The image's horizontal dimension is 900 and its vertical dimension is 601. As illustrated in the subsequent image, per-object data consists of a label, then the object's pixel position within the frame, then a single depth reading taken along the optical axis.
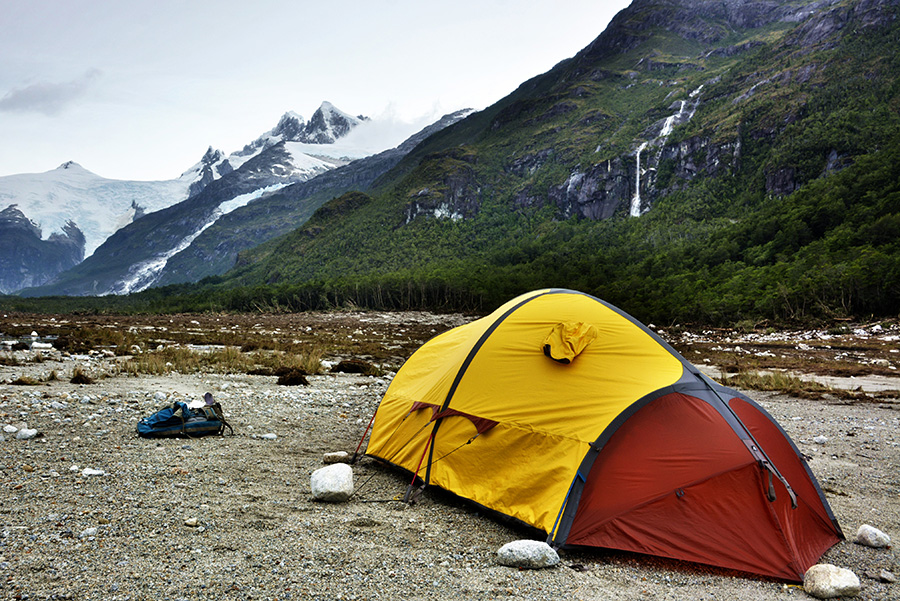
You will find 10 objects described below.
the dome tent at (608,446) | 4.66
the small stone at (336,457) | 7.31
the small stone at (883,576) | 4.18
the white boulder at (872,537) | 4.80
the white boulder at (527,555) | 4.31
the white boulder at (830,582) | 3.91
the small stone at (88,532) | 4.18
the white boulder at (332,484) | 5.63
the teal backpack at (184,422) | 7.63
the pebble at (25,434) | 6.87
